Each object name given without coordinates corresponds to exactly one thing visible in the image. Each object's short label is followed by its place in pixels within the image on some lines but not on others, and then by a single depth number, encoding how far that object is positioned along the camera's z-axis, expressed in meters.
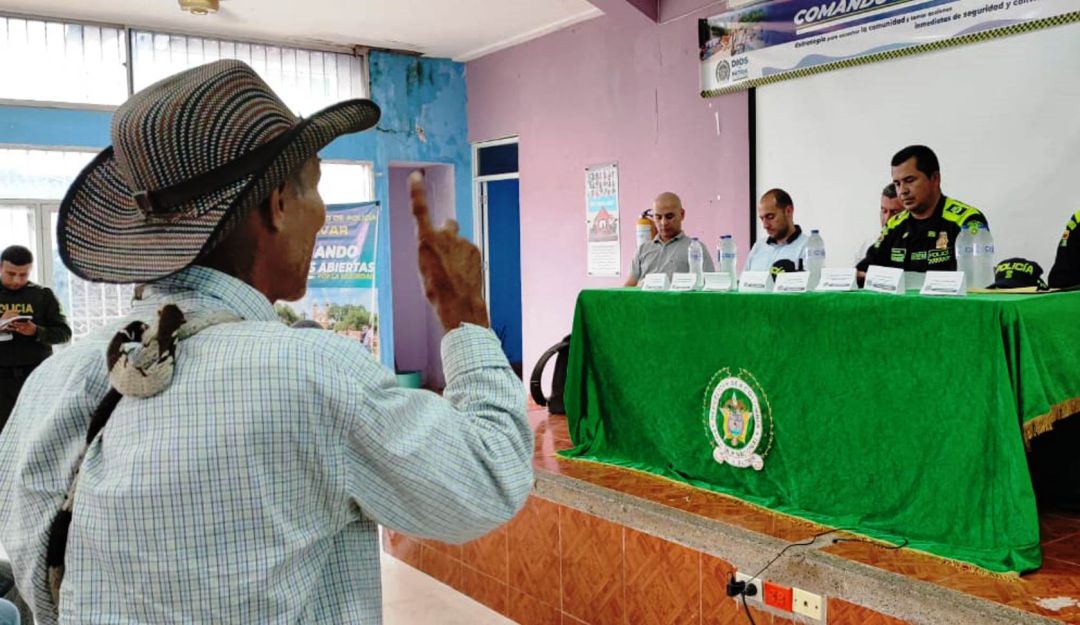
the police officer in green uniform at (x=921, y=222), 3.53
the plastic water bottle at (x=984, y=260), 2.83
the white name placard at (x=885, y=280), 2.53
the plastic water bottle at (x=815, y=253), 3.14
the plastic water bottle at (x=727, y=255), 3.61
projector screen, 3.91
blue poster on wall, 5.68
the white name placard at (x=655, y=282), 3.43
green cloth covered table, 2.19
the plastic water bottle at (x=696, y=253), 4.33
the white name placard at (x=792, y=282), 2.81
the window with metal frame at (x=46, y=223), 5.98
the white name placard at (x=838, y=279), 2.71
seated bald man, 5.12
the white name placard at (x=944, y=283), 2.37
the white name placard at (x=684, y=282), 3.23
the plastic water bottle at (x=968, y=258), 2.84
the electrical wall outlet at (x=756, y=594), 2.43
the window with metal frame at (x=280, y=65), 6.50
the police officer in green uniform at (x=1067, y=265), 3.01
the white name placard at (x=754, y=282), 2.97
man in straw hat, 0.72
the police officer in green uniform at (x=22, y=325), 4.40
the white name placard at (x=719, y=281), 3.15
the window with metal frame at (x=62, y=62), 5.97
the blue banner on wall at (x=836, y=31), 4.05
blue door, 8.38
